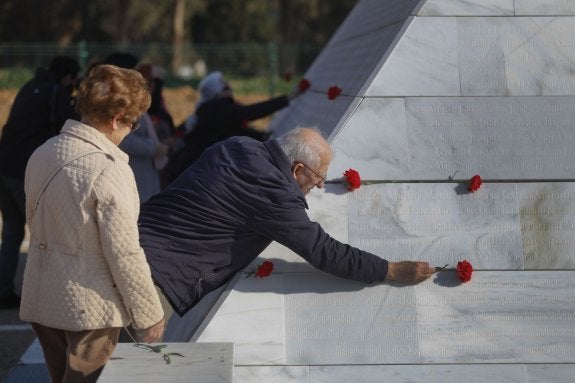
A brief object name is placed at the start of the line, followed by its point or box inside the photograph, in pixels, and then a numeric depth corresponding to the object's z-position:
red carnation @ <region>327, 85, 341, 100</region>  5.69
